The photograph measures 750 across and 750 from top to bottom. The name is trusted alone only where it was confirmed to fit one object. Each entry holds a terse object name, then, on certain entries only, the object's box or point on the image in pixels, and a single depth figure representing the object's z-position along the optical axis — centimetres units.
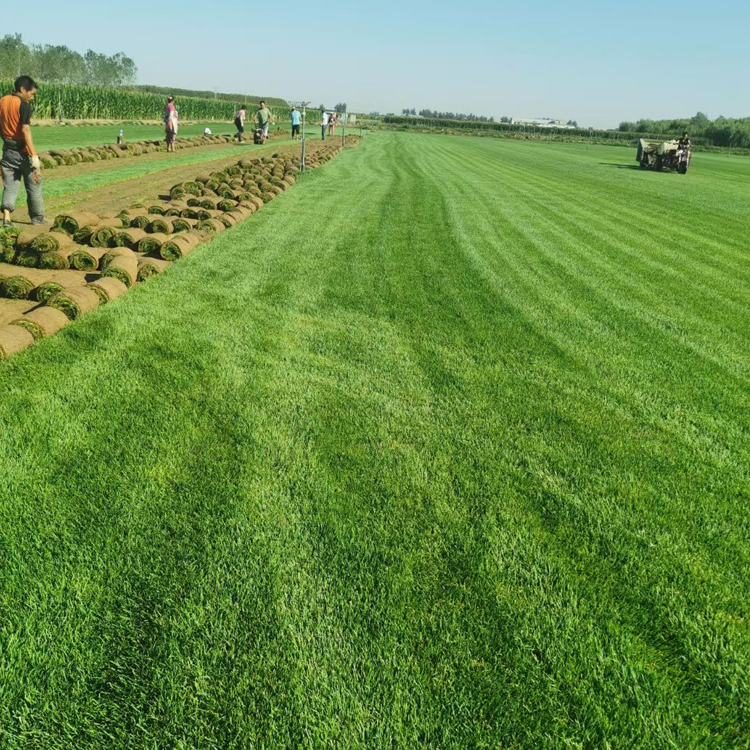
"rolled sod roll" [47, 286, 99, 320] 539
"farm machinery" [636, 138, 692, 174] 2690
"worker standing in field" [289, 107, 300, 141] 2803
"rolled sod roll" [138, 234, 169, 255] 774
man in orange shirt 791
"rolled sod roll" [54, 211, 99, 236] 798
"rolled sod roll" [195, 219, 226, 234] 910
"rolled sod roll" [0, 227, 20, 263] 697
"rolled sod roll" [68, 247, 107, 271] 695
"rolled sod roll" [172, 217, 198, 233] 895
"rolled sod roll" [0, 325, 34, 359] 451
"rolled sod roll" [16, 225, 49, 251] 691
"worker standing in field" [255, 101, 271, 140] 2614
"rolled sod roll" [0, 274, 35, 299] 586
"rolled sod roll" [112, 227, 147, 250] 782
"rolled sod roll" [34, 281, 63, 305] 579
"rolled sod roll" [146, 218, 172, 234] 862
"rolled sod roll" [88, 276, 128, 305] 588
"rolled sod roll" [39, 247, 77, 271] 681
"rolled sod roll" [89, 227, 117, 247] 787
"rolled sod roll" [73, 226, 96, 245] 794
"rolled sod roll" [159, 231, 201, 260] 768
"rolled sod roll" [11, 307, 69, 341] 486
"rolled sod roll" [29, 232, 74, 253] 686
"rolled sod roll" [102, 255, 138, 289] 637
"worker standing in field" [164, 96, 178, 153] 2108
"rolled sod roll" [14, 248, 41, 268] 691
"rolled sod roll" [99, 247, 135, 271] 664
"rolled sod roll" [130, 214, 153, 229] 873
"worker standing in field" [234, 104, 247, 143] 2759
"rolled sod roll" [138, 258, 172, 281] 682
